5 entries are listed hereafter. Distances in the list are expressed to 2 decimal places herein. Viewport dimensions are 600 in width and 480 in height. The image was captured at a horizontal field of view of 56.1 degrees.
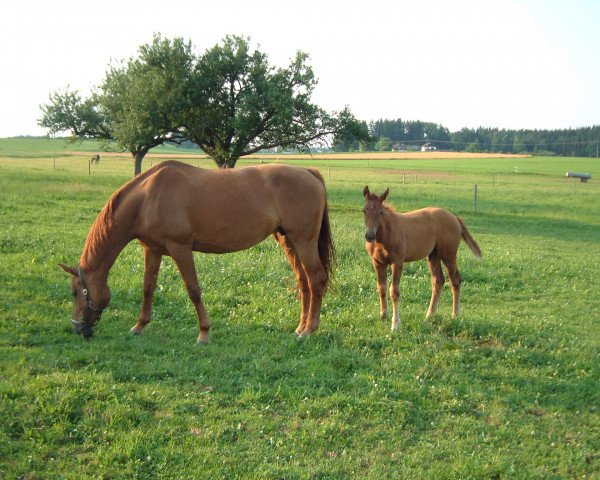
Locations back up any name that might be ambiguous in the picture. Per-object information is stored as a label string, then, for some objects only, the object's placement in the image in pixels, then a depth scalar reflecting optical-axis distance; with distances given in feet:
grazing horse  22.90
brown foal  25.14
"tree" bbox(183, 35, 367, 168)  86.17
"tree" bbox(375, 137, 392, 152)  325.01
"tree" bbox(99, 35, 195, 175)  85.25
